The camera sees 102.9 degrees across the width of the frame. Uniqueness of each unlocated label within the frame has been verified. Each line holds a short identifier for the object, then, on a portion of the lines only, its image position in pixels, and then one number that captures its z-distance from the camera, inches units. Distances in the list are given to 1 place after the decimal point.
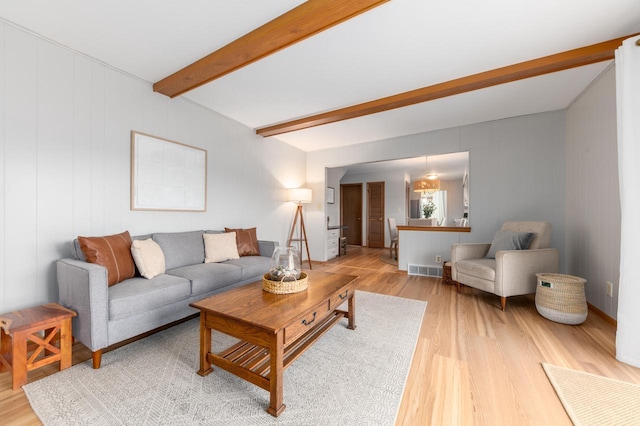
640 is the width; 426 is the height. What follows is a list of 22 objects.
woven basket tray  69.3
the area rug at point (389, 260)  212.6
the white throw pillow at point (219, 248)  116.0
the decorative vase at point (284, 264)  72.6
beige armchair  105.0
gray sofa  64.9
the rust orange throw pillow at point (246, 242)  130.3
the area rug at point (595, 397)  49.6
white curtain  68.0
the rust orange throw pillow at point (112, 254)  77.5
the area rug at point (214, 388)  49.9
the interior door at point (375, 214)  305.3
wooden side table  57.9
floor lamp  184.9
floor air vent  161.9
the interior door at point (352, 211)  318.7
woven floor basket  90.5
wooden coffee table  51.3
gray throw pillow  116.6
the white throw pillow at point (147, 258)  86.0
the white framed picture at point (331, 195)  278.4
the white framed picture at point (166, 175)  105.3
